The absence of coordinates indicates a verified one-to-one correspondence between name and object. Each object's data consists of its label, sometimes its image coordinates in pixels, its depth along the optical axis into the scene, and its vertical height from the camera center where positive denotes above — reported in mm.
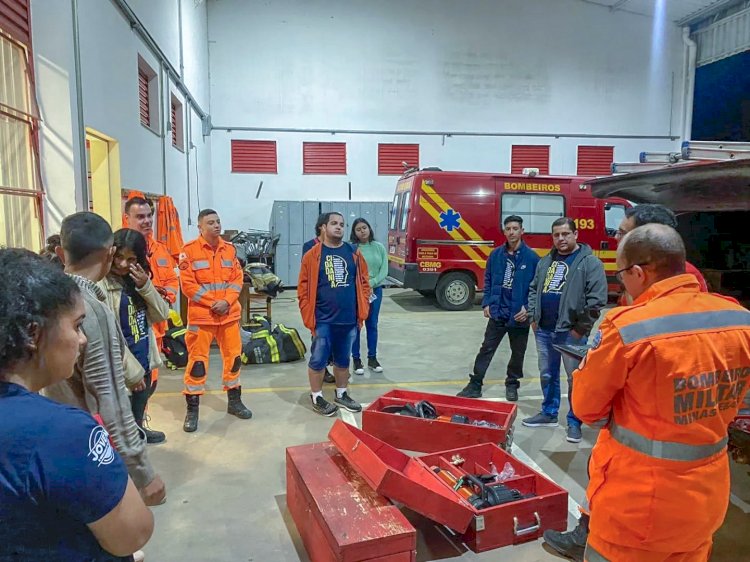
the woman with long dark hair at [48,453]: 867 -385
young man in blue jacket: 4469 -665
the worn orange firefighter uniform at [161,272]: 4262 -415
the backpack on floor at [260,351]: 5855 -1423
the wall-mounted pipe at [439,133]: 12523 +2185
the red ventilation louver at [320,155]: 12703 +1602
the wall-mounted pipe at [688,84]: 13281 +3587
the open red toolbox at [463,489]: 2396 -1345
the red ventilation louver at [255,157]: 12578 +1528
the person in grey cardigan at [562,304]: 3787 -574
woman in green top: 5656 -519
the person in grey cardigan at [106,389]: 1724 -559
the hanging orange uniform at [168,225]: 7141 -66
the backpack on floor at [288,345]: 5957 -1391
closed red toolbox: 2135 -1255
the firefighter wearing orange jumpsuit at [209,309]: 4066 -677
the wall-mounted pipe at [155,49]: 5752 +2287
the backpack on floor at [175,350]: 5625 -1363
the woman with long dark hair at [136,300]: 2943 -451
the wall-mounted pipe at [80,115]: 4254 +836
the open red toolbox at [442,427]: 3389 -1338
